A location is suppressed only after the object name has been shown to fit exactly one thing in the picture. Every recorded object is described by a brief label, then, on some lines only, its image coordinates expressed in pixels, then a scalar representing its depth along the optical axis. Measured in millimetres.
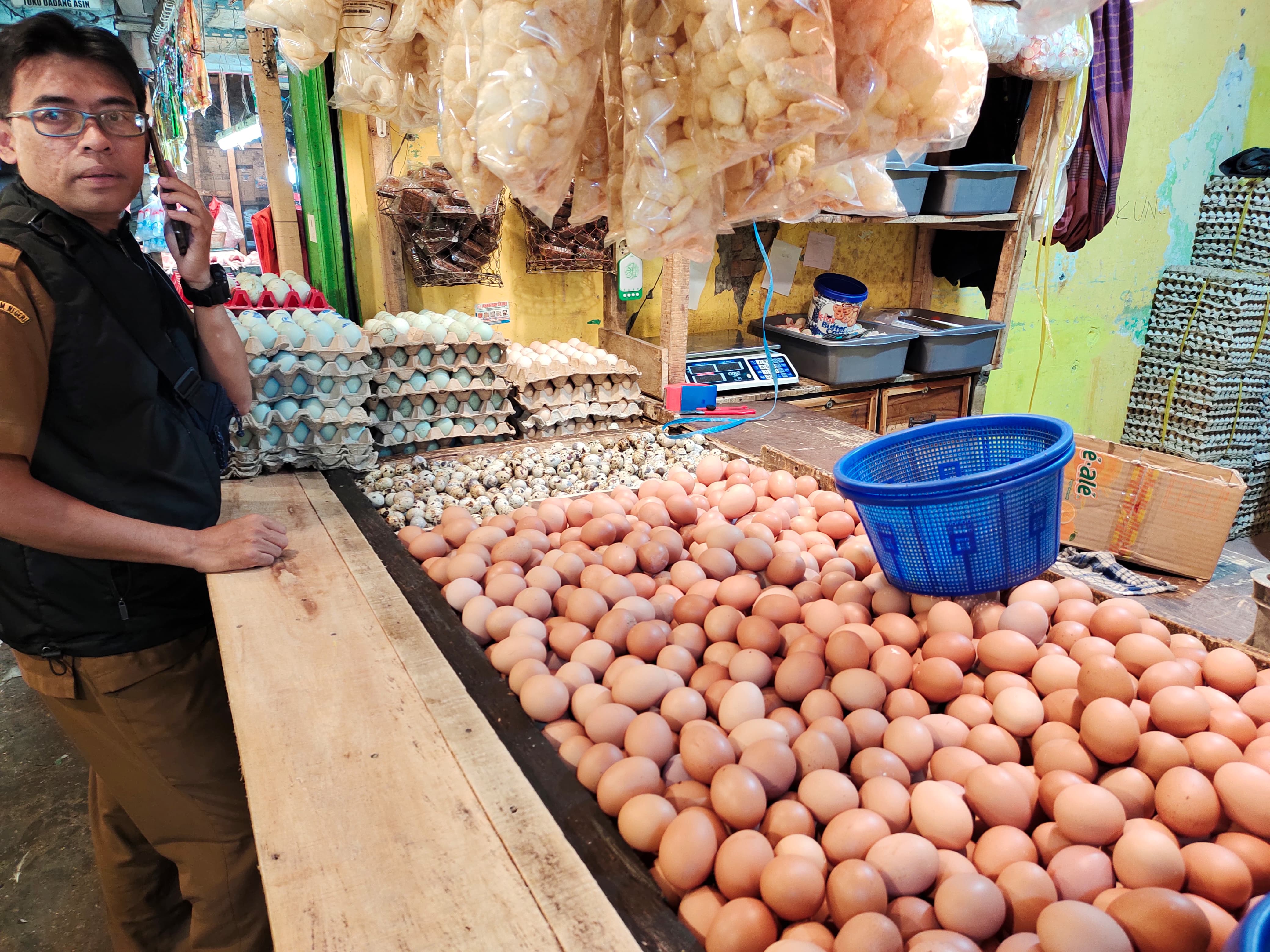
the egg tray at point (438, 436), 2734
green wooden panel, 3162
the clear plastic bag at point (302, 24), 1333
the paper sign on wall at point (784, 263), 4230
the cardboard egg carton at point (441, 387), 2662
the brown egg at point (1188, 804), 1058
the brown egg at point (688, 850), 1004
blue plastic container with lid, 3627
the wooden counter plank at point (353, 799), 867
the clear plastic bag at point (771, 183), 1019
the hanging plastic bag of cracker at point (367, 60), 1344
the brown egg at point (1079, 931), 846
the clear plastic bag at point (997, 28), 3021
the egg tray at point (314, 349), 2244
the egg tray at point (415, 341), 2609
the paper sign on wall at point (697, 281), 3867
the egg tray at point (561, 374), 2922
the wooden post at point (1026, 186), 3723
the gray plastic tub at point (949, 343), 3801
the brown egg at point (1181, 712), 1199
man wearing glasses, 1452
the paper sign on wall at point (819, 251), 4328
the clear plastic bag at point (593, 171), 1171
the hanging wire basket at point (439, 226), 2736
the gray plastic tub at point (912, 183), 3543
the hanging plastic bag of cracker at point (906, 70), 972
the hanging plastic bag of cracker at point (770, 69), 879
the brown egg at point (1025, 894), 958
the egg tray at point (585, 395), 3002
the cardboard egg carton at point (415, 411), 2738
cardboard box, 2613
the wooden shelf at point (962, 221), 3645
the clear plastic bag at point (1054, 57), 3311
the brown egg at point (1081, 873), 977
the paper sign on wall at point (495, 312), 3434
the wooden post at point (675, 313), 3002
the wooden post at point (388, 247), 2891
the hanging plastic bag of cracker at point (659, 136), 995
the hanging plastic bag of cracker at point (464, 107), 1043
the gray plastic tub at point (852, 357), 3586
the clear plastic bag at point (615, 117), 1087
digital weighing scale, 3434
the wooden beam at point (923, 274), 4707
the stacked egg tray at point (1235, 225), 5434
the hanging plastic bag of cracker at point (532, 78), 948
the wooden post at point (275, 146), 3283
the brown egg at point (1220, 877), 968
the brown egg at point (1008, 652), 1362
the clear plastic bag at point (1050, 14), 1077
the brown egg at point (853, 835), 1035
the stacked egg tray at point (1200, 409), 5418
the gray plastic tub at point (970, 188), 3643
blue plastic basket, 1341
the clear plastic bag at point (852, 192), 1105
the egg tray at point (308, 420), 2318
